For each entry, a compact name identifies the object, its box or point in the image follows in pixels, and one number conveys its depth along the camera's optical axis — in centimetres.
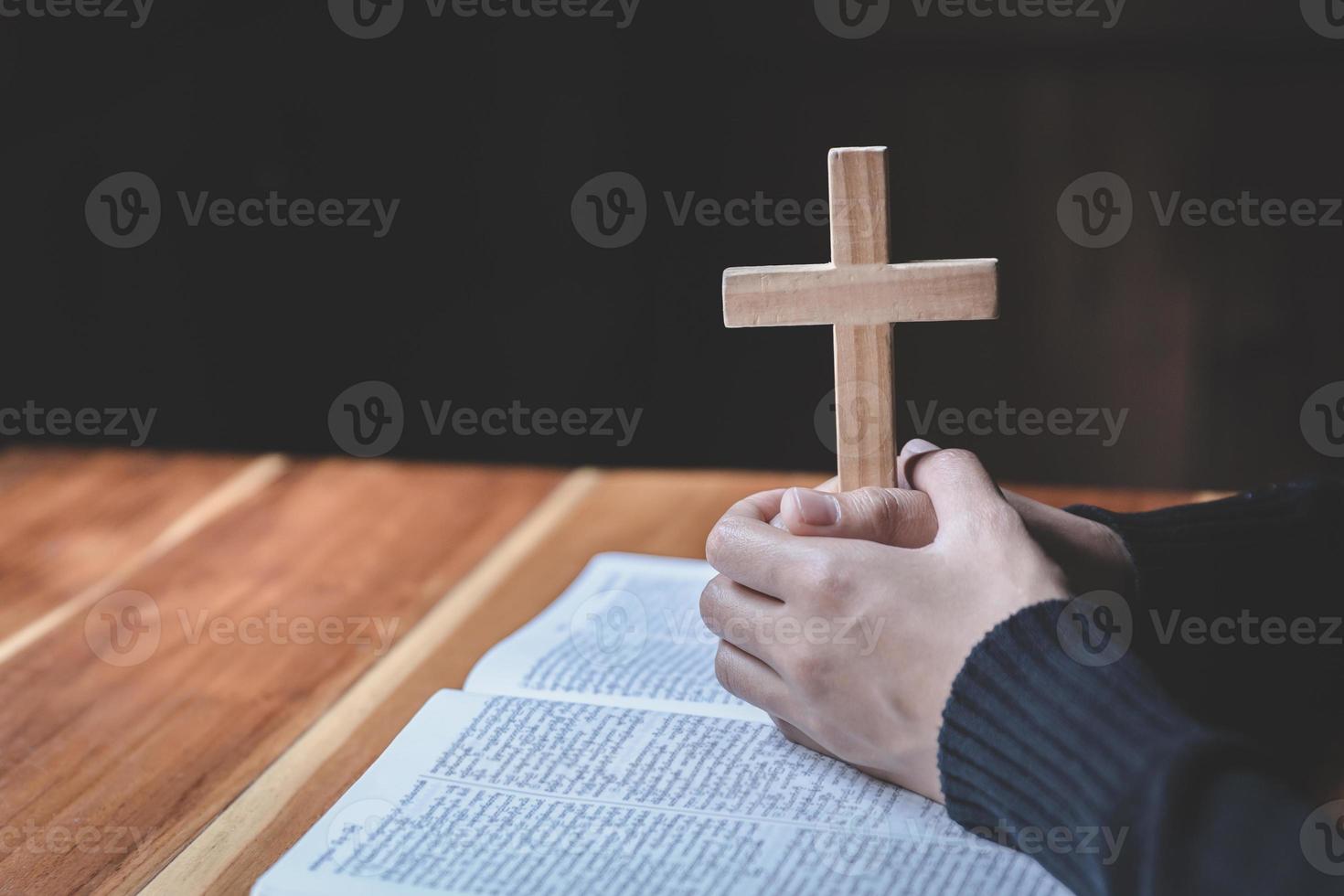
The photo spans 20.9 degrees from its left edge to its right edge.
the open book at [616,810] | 107
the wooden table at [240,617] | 113
